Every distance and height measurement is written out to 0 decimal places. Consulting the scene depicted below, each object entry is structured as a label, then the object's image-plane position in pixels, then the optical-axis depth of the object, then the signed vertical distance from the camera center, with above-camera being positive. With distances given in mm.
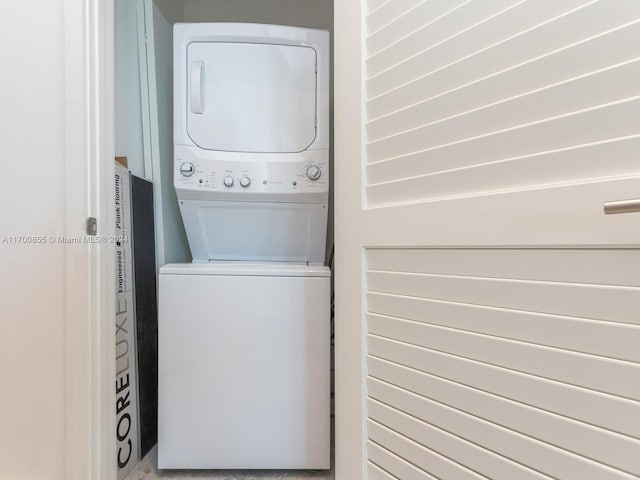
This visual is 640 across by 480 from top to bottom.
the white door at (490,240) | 525 -3
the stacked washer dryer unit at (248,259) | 1237 -82
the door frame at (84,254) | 1010 -38
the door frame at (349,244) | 908 -12
